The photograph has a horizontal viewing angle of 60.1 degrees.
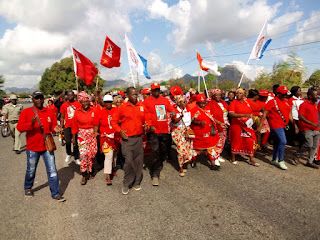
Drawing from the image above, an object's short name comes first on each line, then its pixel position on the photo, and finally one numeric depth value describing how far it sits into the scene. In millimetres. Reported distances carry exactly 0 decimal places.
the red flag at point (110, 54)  10211
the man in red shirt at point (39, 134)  4773
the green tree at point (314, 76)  62456
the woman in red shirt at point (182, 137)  6250
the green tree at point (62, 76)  59938
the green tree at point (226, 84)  82250
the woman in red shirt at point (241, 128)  6828
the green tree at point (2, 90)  48653
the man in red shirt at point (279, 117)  6570
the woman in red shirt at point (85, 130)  5711
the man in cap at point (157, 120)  5637
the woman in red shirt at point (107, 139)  5848
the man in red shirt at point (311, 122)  6508
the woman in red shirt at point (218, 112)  6895
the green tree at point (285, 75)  41281
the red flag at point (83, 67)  10183
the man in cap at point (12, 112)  10117
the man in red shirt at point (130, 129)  5188
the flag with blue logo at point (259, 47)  10477
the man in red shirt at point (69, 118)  7484
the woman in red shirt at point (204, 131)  6469
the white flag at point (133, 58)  10531
